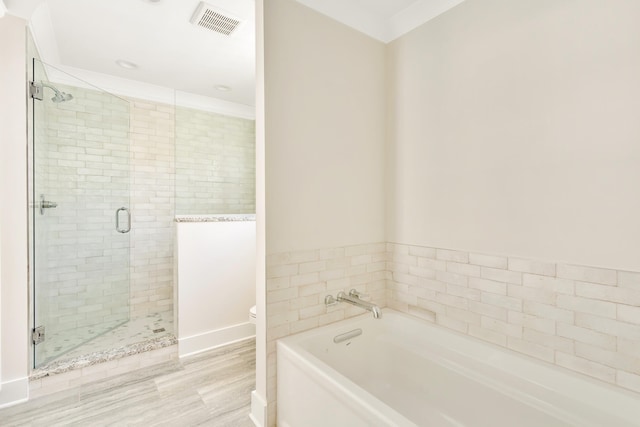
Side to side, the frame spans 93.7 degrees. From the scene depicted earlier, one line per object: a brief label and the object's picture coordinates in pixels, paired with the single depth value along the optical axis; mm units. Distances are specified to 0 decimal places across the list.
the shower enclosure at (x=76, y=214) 2234
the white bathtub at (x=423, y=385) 1220
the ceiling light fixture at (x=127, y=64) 2754
